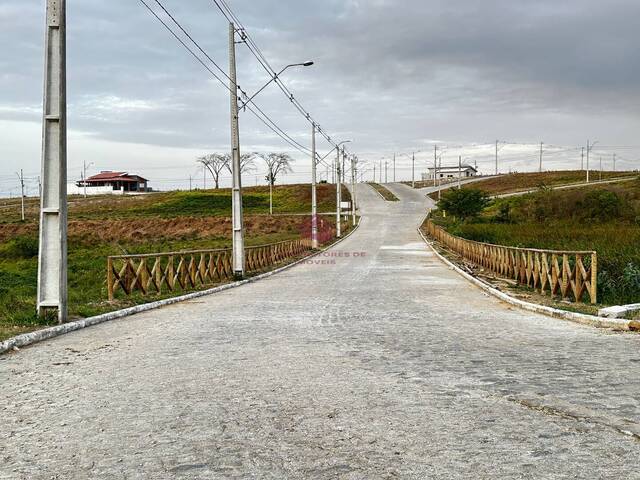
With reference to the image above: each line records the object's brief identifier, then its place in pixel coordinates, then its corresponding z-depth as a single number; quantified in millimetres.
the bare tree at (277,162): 138625
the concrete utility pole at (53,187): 11281
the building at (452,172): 170625
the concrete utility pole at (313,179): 42000
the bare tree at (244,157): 138350
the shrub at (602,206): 56719
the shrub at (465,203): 63469
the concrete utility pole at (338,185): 56088
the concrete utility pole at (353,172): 71500
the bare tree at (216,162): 146000
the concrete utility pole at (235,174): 22641
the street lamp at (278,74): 23594
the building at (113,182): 131500
